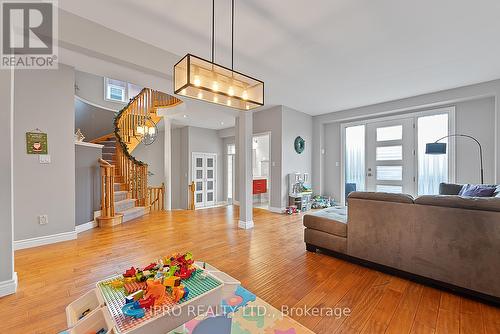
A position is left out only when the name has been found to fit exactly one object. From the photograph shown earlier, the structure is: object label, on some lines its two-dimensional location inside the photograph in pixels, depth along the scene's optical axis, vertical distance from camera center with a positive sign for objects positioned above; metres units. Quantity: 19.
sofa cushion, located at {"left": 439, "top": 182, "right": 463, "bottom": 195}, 3.67 -0.41
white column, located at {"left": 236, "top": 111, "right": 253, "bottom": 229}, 4.14 -0.03
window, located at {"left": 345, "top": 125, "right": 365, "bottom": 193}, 5.83 +0.24
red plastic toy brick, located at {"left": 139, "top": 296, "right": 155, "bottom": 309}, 1.03 -0.67
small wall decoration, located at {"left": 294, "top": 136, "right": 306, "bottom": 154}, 5.90 +0.63
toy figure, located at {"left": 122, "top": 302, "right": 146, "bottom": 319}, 0.97 -0.68
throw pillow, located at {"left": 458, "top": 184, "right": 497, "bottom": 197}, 2.88 -0.36
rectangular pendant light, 1.73 +0.76
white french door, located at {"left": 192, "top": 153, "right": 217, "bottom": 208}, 7.73 -0.42
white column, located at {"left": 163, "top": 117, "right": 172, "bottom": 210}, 5.89 +0.11
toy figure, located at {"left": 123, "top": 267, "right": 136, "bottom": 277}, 1.31 -0.67
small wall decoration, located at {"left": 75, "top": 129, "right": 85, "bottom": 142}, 4.15 +0.62
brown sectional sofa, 1.77 -0.72
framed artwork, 2.93 +0.35
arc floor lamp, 3.99 +0.33
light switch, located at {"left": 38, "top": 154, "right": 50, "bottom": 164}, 3.02 +0.13
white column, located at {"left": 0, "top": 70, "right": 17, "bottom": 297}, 1.88 -0.20
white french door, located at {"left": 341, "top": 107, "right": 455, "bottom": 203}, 4.66 +0.29
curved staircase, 4.24 +0.05
